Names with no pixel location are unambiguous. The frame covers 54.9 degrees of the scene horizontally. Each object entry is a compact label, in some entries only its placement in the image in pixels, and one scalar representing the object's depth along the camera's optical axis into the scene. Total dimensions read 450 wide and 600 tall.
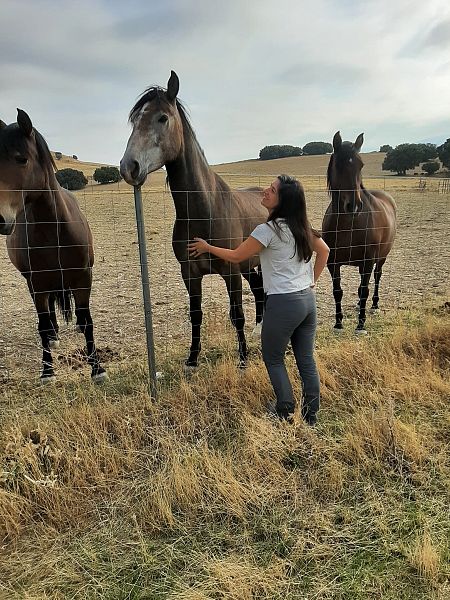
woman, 2.85
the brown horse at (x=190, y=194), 3.52
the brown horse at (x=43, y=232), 3.29
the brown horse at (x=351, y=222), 5.26
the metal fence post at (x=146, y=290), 3.32
